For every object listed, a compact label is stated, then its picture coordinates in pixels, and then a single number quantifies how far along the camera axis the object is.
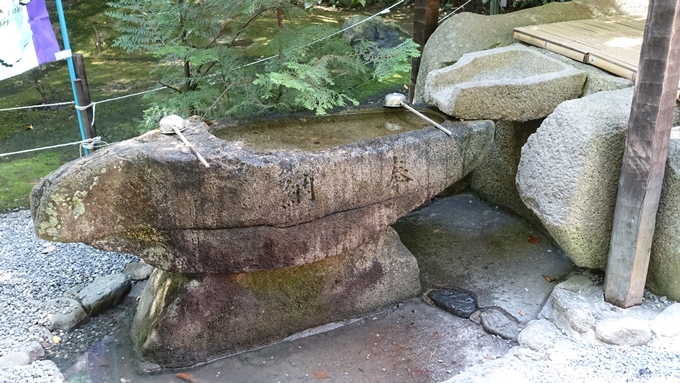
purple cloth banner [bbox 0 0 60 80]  4.70
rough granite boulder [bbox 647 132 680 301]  3.83
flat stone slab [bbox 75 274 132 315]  4.49
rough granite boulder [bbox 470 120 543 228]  5.35
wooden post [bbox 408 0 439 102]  6.30
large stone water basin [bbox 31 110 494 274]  3.42
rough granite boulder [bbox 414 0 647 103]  5.71
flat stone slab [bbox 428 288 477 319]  4.48
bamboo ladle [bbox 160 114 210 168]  3.82
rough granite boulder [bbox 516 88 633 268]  3.90
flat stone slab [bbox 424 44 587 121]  4.50
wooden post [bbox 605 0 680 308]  3.55
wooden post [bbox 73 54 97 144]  5.12
